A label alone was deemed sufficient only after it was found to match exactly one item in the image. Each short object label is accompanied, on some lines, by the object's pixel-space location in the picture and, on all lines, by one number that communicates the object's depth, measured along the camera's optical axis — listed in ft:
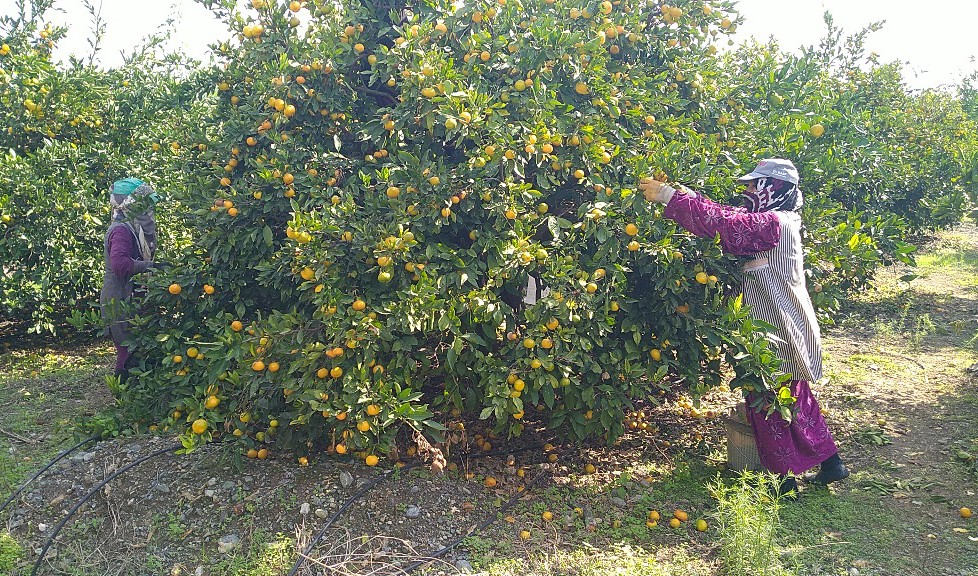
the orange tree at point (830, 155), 12.89
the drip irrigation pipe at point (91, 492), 9.85
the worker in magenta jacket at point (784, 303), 11.28
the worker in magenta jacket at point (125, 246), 14.58
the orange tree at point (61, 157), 17.62
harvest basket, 12.65
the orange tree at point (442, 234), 10.44
